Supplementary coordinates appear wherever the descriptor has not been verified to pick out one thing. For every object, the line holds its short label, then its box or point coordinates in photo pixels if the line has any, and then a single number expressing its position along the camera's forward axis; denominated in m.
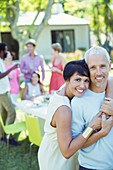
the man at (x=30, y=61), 5.94
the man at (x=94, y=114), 1.66
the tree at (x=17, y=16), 10.28
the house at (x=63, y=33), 19.23
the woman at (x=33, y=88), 5.38
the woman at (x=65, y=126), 1.60
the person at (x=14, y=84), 5.70
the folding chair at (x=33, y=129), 3.52
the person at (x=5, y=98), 4.52
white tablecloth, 4.11
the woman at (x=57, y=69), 5.93
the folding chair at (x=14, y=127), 4.29
